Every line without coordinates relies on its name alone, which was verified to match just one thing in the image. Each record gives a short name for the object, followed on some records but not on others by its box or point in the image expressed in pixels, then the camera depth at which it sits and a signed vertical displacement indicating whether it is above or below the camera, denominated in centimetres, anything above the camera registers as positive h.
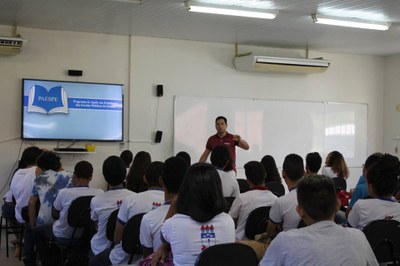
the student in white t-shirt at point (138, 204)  299 -47
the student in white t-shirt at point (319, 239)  171 -39
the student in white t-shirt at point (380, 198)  290 -40
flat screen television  685 +31
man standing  648 -8
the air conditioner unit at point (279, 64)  786 +123
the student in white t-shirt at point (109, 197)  335 -49
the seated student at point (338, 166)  561 -37
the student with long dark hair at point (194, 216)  217 -40
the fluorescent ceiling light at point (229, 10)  556 +153
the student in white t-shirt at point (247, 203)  344 -52
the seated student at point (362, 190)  336 -42
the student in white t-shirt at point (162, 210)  254 -43
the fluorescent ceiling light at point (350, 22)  615 +155
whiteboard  785 +15
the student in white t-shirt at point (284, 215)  314 -55
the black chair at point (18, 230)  533 -124
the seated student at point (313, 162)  498 -30
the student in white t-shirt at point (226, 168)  447 -35
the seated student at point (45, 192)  430 -58
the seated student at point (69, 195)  387 -55
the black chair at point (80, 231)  376 -86
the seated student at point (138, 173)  403 -38
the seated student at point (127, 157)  610 -34
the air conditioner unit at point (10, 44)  634 +118
